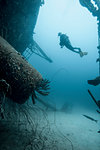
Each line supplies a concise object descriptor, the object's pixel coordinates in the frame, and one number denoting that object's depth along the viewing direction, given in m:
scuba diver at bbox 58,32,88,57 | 6.94
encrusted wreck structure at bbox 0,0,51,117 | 2.64
